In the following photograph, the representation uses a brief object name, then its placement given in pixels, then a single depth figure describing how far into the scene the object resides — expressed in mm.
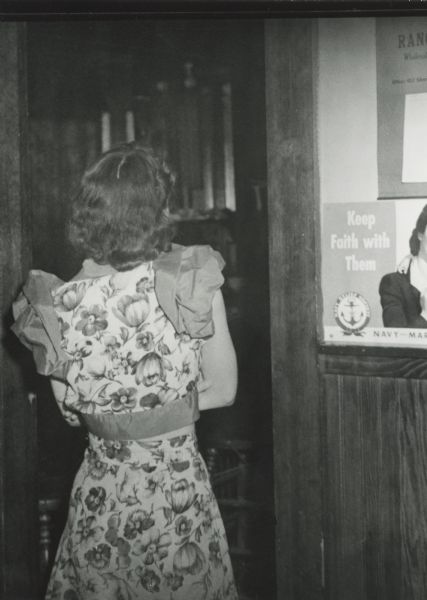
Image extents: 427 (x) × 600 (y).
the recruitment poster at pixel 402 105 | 2014
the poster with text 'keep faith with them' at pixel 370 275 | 2062
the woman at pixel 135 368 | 1753
